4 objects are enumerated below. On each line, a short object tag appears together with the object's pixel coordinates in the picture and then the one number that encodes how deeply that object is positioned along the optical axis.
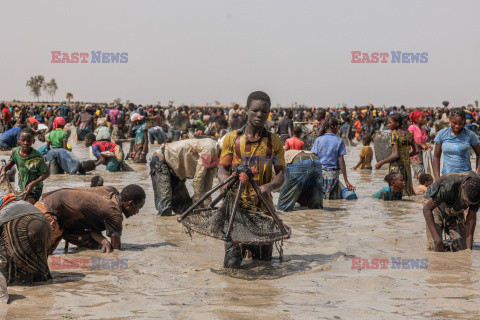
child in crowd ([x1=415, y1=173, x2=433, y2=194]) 11.16
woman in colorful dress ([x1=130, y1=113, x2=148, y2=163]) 15.86
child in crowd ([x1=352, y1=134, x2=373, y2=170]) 15.78
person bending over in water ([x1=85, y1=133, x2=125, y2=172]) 14.65
